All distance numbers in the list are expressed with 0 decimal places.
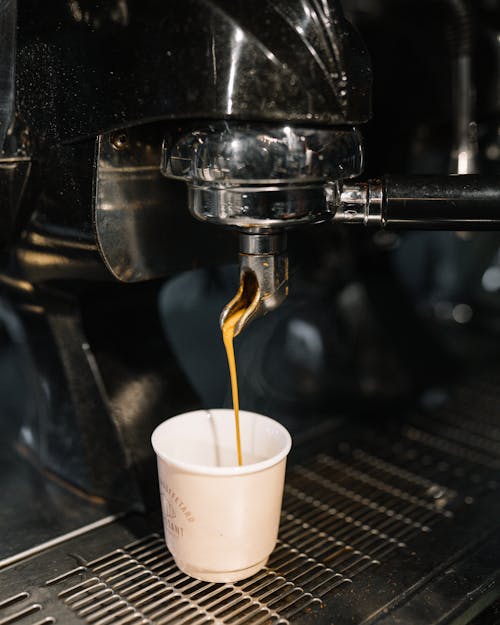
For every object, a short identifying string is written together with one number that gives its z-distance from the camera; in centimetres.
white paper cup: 48
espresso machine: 43
